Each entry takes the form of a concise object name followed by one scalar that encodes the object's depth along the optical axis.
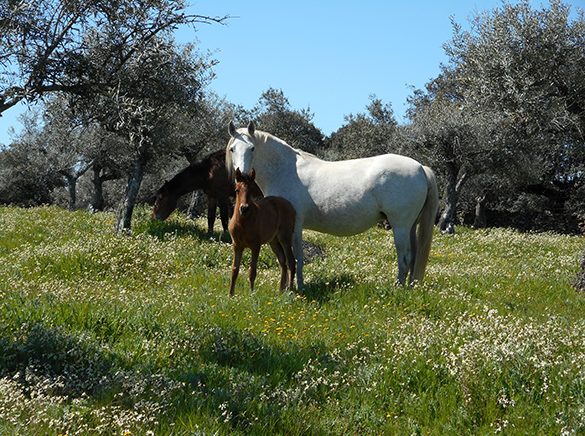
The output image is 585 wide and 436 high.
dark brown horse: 20.81
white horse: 11.83
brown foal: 11.13
